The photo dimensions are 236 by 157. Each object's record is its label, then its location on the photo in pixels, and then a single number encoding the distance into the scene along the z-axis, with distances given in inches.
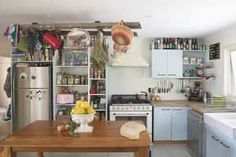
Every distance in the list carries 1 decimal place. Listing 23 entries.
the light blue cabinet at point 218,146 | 123.4
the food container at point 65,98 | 191.5
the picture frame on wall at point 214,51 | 199.7
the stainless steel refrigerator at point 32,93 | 186.1
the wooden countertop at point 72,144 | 84.9
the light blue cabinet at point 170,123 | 209.6
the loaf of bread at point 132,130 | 90.7
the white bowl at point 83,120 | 100.3
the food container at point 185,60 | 228.4
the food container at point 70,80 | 198.4
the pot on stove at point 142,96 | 227.9
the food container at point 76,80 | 198.7
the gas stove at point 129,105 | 204.2
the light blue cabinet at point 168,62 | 224.7
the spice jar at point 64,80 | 197.5
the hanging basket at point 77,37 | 121.5
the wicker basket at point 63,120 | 125.1
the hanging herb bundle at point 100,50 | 133.2
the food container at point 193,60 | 228.7
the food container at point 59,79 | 195.8
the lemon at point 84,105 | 101.3
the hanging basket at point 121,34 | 108.4
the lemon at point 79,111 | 100.5
